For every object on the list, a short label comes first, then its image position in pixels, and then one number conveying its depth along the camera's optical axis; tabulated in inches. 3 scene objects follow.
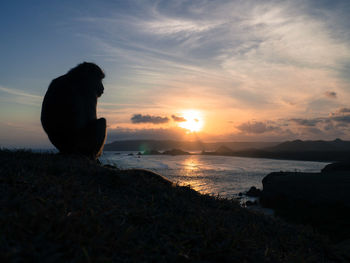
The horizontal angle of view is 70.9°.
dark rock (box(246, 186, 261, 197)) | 1201.1
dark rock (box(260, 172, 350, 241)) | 645.3
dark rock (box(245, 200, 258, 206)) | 901.5
